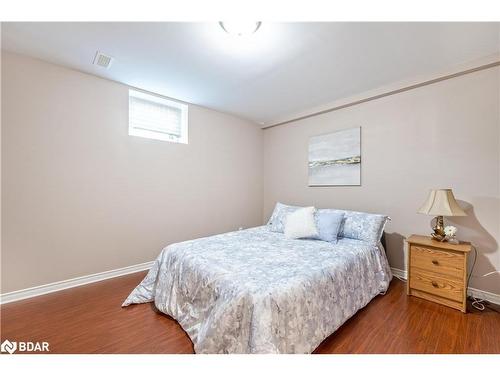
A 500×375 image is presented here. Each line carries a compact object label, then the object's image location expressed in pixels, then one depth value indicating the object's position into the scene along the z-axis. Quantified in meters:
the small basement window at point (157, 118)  2.92
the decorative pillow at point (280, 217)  2.92
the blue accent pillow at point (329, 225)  2.46
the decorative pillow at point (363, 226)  2.42
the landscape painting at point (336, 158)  3.06
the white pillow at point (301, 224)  2.52
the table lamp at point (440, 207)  2.06
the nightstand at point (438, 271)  1.96
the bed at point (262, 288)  1.27
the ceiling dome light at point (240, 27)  1.66
